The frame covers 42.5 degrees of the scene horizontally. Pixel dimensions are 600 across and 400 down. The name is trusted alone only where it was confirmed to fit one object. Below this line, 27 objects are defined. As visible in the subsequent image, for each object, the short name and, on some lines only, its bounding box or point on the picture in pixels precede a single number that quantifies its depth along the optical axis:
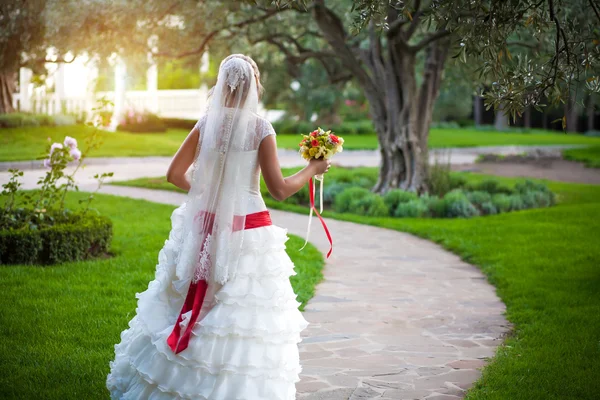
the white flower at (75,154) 8.12
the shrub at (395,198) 13.37
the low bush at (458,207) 12.98
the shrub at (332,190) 14.79
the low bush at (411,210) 12.99
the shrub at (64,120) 19.63
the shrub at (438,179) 14.62
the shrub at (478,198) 13.89
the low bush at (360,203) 13.09
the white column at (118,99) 28.56
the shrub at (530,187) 14.91
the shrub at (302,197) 14.66
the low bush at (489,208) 13.41
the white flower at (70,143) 8.24
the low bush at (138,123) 28.81
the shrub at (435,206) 13.13
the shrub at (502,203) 13.62
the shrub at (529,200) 14.05
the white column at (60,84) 24.30
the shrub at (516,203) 13.75
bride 3.99
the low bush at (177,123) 32.53
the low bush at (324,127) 33.81
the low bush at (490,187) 15.19
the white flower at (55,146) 8.39
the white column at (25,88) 16.91
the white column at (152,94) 33.63
